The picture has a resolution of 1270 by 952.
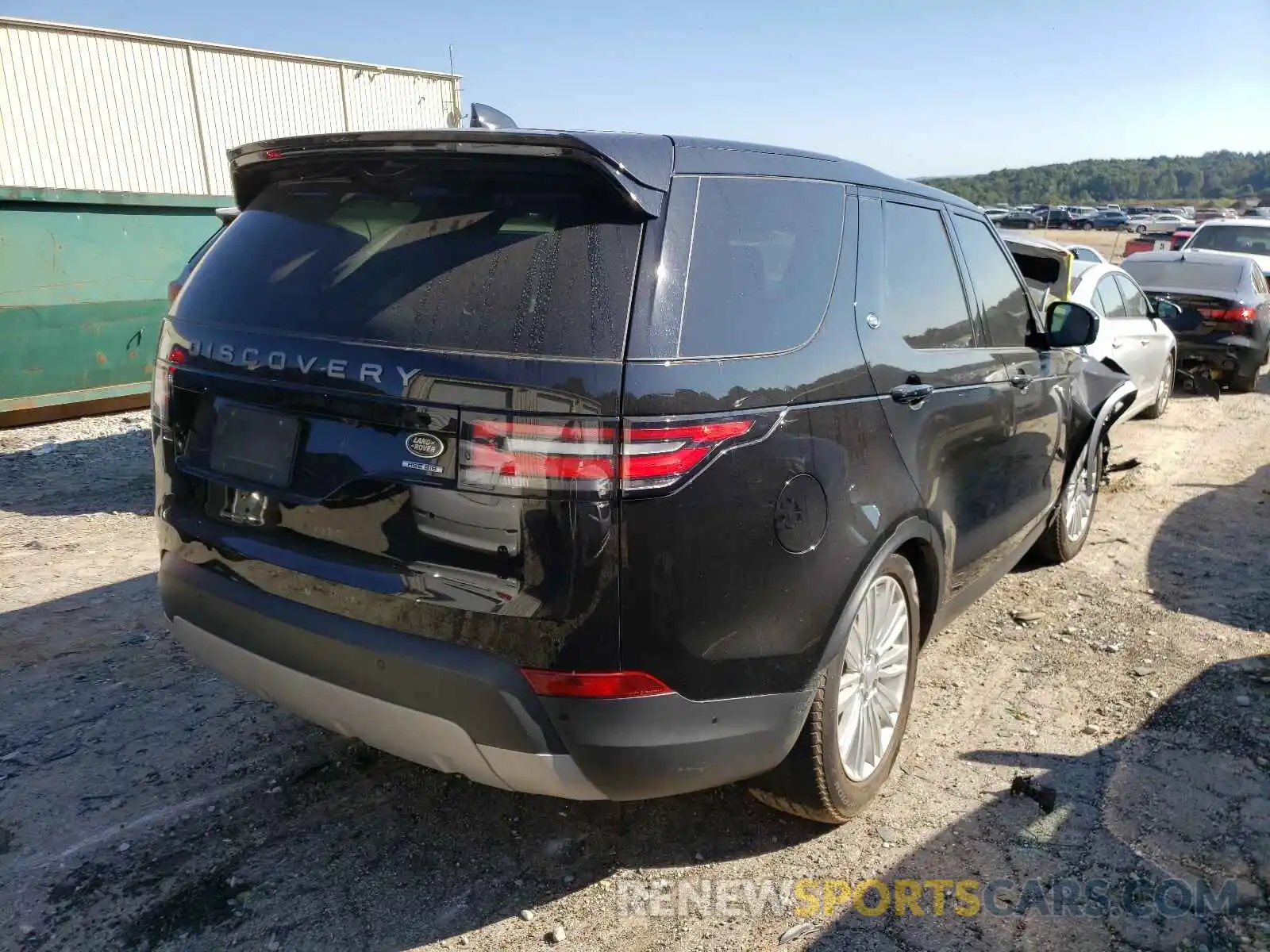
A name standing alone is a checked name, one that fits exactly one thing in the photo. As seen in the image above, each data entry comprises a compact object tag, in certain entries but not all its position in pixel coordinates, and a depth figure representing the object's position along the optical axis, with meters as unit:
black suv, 2.06
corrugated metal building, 7.44
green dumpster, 7.30
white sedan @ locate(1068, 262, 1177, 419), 7.42
